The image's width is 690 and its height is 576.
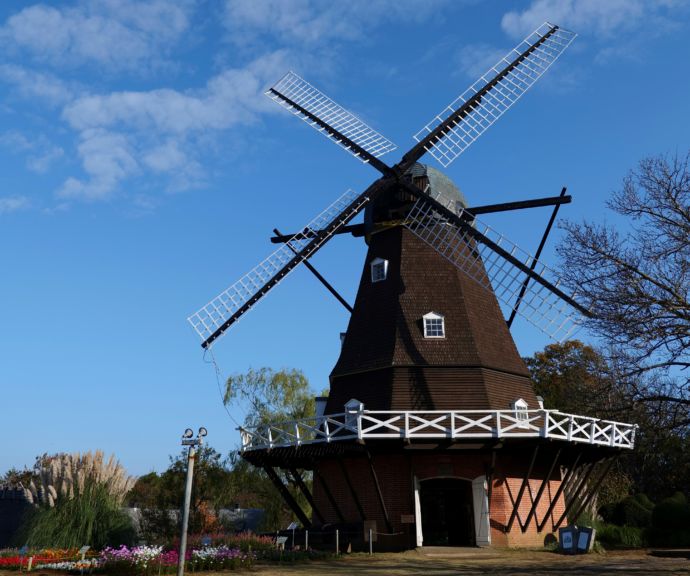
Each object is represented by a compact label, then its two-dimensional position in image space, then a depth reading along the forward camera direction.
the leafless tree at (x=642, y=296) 12.99
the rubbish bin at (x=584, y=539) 17.31
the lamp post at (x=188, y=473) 9.88
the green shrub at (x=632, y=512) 24.39
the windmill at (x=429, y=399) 19.09
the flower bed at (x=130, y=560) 12.91
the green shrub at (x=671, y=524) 20.83
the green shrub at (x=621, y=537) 21.43
